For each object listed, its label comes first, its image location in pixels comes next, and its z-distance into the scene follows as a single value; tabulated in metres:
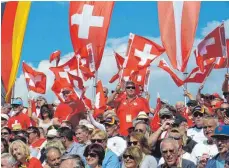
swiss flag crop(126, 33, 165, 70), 12.49
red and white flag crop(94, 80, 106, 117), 11.46
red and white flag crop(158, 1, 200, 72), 12.19
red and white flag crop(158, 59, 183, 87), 12.13
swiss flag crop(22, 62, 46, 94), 14.61
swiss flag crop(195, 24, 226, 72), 11.91
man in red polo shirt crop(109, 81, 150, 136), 10.52
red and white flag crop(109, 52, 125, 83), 14.09
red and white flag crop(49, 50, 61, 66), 15.19
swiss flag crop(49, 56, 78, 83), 11.95
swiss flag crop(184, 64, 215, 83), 11.80
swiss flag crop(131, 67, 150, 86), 12.87
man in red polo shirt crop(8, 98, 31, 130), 11.54
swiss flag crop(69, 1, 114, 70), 13.01
